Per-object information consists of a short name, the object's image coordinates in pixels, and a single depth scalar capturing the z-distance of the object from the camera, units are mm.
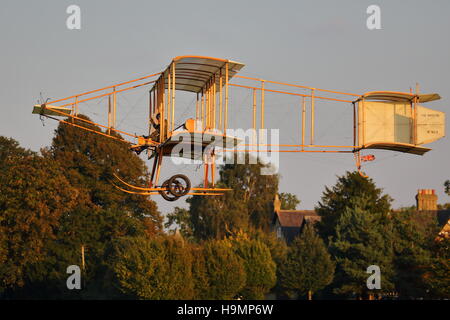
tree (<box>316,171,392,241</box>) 66250
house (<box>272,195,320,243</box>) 89288
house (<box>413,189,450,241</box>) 71394
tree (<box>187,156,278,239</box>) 82688
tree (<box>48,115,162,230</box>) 72688
